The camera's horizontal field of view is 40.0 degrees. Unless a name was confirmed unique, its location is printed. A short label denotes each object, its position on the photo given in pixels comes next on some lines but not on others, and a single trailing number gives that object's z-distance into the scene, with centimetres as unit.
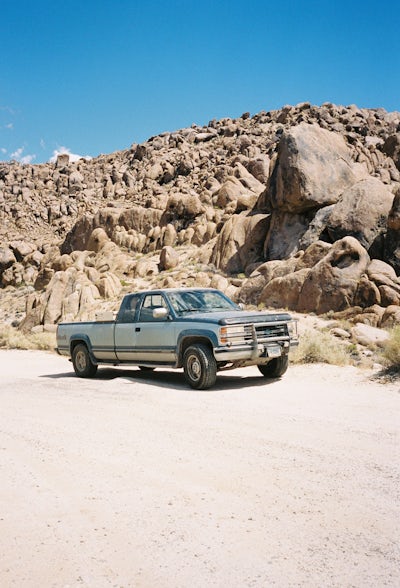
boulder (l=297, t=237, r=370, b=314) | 2231
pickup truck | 1021
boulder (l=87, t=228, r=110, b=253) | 4862
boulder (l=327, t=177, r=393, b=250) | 2655
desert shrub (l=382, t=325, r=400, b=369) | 1130
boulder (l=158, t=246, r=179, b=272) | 4006
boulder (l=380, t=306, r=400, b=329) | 1900
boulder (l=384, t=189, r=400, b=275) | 2409
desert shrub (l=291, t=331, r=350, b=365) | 1296
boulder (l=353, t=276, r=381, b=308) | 2128
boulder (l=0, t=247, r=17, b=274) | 5609
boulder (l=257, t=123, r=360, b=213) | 3275
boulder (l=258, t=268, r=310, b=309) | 2427
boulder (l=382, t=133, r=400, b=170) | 5766
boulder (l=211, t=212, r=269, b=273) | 3578
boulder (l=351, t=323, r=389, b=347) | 1705
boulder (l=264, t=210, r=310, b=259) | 3288
